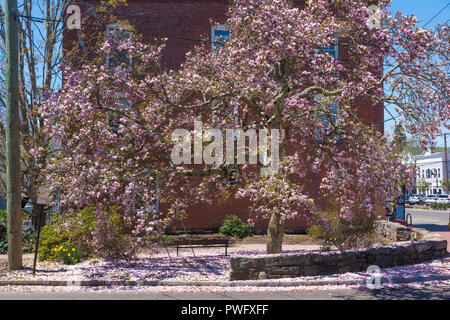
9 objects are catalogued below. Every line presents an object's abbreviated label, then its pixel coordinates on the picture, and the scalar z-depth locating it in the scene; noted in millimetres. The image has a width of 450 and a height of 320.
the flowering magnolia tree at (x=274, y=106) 10477
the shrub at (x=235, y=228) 20203
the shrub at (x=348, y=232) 13359
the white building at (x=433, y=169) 78875
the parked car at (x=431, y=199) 59312
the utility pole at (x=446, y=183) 57816
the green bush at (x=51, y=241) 13477
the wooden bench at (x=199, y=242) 14690
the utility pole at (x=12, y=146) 11461
